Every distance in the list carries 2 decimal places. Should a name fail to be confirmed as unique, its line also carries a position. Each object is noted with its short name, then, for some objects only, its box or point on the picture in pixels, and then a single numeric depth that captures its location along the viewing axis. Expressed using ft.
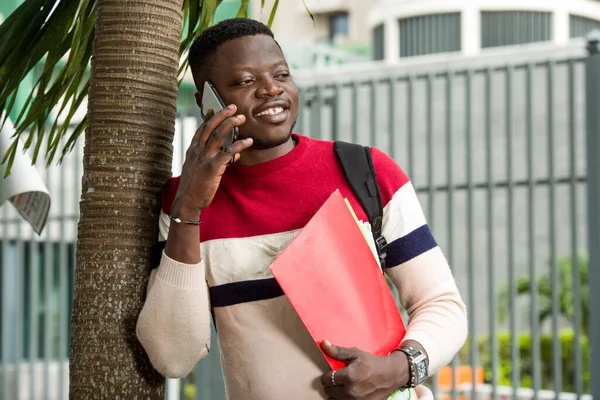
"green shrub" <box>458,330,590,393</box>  42.91
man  6.90
